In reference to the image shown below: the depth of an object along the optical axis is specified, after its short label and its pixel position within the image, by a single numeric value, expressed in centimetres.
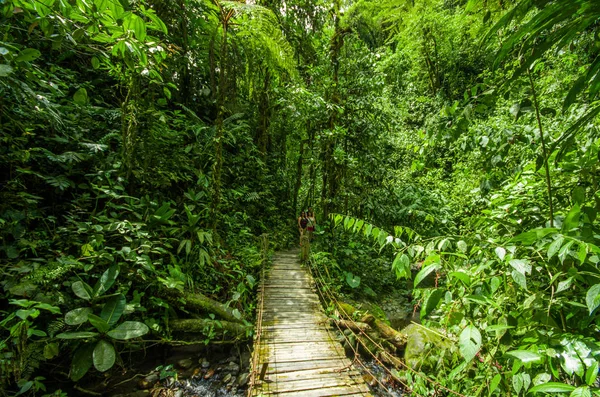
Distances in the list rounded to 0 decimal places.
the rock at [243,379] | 367
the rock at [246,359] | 402
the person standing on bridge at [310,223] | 743
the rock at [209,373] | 377
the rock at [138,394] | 325
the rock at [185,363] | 382
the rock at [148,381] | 342
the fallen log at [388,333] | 504
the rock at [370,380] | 393
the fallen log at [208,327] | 396
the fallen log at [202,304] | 411
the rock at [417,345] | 357
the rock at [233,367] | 393
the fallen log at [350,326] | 477
